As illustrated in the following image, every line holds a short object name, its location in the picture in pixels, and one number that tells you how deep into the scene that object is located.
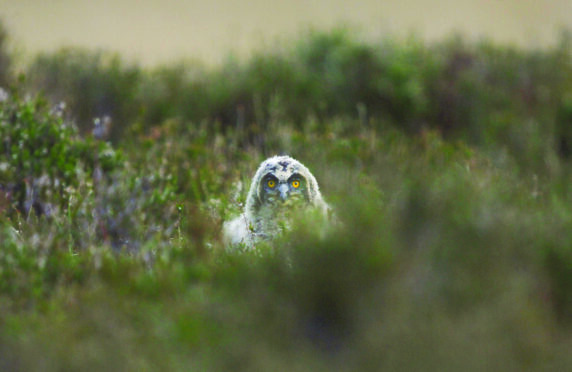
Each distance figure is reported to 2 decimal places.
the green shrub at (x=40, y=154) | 15.02
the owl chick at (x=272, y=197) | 11.95
